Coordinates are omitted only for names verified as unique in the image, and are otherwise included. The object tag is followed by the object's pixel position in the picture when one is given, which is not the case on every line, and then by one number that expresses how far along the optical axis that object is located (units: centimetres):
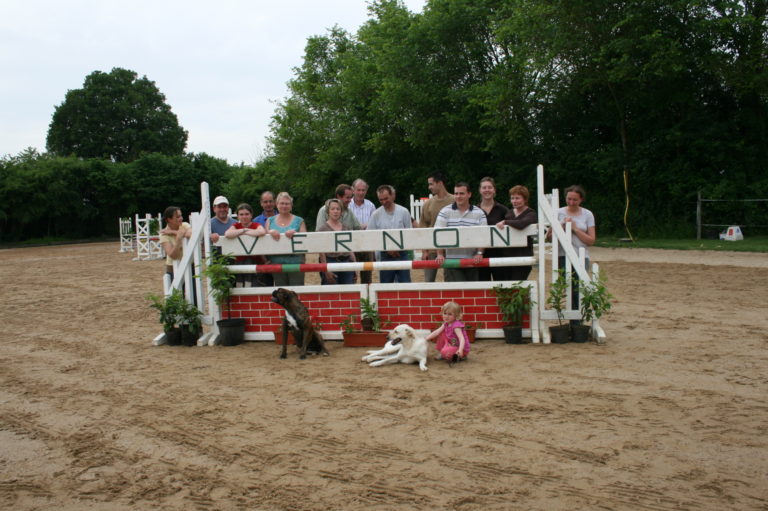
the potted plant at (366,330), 659
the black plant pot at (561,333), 643
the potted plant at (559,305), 643
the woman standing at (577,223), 655
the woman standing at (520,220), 653
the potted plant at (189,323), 701
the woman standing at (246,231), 714
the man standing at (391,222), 750
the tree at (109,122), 5988
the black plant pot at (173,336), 708
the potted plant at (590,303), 629
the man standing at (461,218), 677
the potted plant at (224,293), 698
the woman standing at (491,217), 689
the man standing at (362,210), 772
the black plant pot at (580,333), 642
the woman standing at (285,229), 723
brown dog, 623
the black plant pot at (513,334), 649
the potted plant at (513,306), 649
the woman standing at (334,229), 725
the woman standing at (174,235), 736
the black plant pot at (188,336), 701
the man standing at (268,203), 831
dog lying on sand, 564
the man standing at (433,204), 737
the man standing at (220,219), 806
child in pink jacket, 568
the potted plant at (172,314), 702
